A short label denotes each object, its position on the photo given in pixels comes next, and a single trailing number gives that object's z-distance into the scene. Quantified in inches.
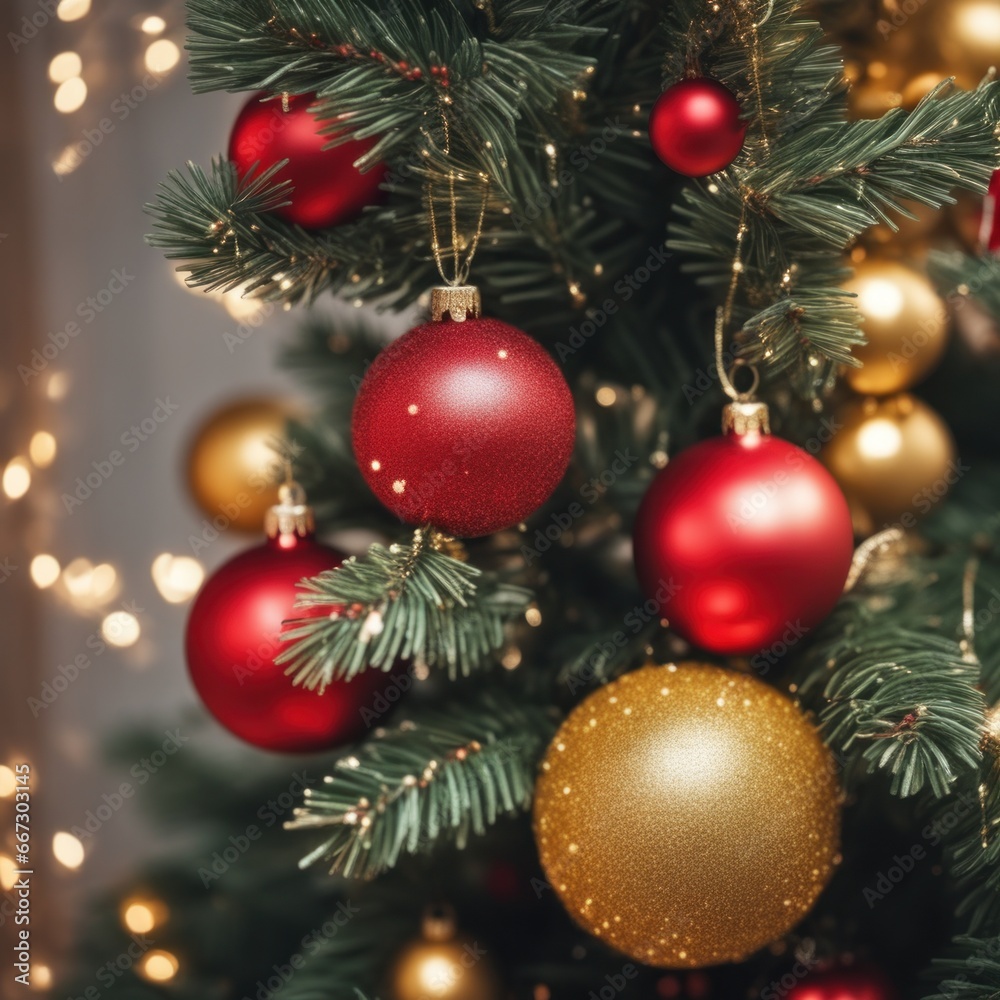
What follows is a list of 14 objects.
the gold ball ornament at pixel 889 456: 25.9
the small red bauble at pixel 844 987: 23.3
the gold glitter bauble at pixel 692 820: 19.1
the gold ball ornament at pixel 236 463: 30.8
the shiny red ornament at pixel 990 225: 25.2
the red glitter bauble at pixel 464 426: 18.0
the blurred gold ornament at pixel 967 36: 24.0
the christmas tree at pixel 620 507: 17.9
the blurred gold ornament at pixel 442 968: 25.0
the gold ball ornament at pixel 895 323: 25.1
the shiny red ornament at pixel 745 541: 19.4
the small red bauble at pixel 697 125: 18.0
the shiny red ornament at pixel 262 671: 22.0
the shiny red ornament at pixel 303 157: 20.2
